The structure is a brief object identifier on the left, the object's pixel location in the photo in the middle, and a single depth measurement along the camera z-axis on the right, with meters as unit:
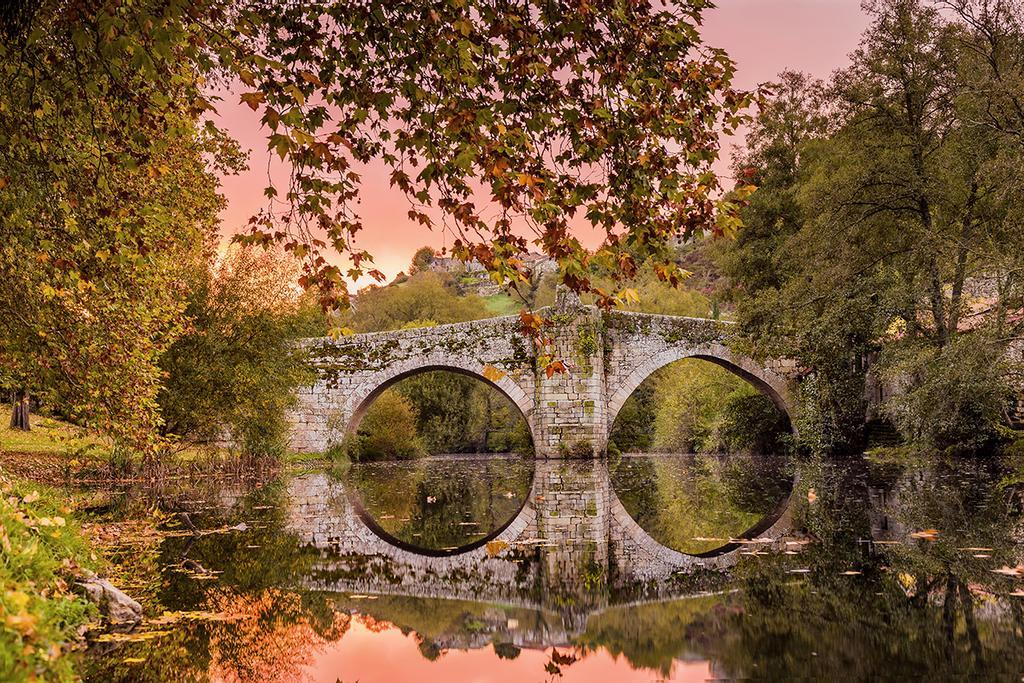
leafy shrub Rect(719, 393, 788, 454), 23.06
